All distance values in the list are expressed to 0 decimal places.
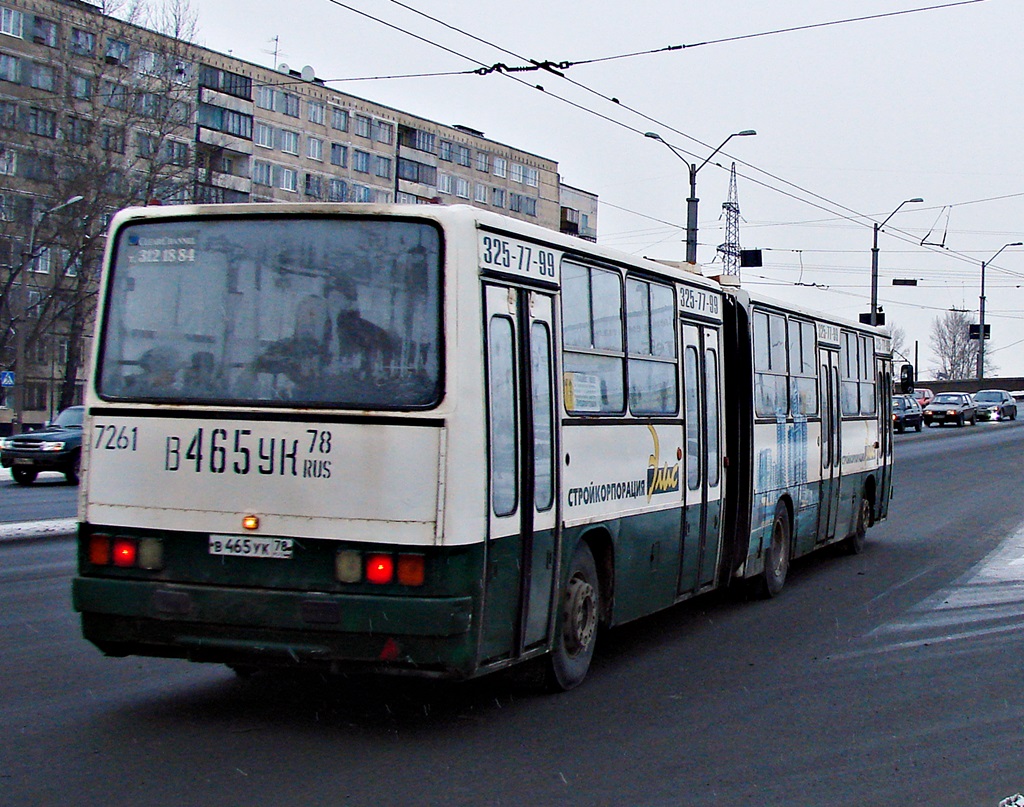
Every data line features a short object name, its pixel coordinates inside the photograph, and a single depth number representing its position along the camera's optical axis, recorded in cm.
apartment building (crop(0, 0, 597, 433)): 5022
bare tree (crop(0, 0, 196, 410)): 5012
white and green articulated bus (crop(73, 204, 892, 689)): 666
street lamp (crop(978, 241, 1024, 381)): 7674
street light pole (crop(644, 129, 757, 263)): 3219
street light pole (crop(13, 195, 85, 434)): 3856
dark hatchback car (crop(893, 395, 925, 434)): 5650
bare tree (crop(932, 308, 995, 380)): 17462
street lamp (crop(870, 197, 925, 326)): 5088
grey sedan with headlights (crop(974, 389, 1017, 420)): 7244
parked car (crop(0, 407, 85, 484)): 2734
